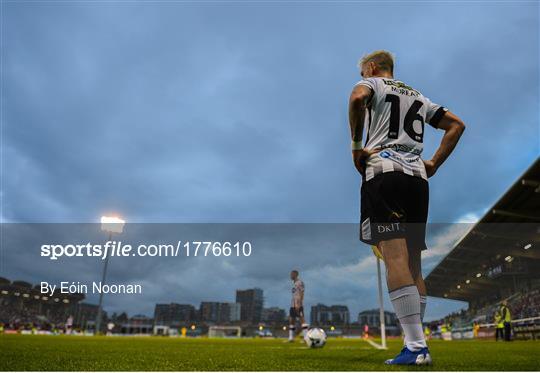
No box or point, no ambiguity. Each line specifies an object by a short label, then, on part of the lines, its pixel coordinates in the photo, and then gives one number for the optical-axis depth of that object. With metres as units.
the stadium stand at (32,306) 58.19
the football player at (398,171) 2.70
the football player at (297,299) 12.59
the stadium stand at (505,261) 20.27
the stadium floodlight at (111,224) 36.31
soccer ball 7.60
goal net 61.97
